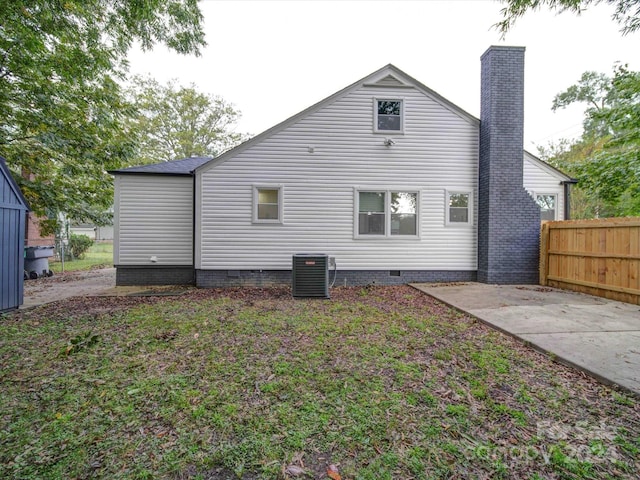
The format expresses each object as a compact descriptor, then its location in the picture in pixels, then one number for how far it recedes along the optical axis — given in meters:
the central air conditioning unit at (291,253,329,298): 7.28
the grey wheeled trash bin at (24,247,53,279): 10.65
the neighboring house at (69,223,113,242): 37.17
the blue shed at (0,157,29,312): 5.52
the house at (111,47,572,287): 8.41
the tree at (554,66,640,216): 8.34
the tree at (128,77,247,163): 21.39
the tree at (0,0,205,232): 5.97
